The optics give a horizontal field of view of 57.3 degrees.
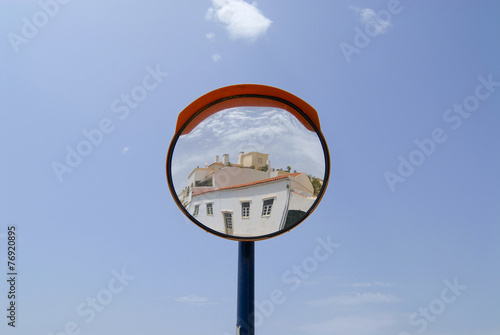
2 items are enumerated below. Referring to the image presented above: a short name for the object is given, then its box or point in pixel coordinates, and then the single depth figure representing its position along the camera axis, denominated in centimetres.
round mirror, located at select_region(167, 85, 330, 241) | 262
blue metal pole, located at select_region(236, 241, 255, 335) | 255
